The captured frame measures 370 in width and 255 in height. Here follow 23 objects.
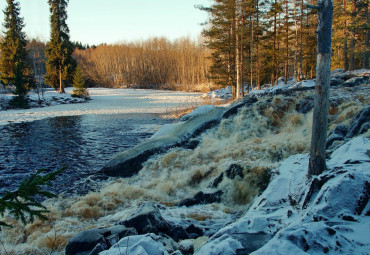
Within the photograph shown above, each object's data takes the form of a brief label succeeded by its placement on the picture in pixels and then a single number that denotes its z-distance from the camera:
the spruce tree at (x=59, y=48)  37.16
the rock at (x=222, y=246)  3.10
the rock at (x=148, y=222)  4.83
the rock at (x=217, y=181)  7.14
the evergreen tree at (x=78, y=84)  36.03
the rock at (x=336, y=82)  15.66
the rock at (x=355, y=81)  14.63
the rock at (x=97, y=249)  3.89
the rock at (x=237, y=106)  12.74
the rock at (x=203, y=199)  6.56
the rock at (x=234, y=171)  7.06
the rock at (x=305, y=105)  11.00
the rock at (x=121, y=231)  4.40
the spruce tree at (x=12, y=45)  32.38
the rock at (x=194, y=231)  4.96
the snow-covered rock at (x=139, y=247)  3.41
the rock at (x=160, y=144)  9.25
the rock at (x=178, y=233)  4.78
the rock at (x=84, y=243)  4.07
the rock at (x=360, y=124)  6.70
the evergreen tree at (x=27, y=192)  2.37
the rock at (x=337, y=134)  7.19
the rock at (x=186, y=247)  4.15
